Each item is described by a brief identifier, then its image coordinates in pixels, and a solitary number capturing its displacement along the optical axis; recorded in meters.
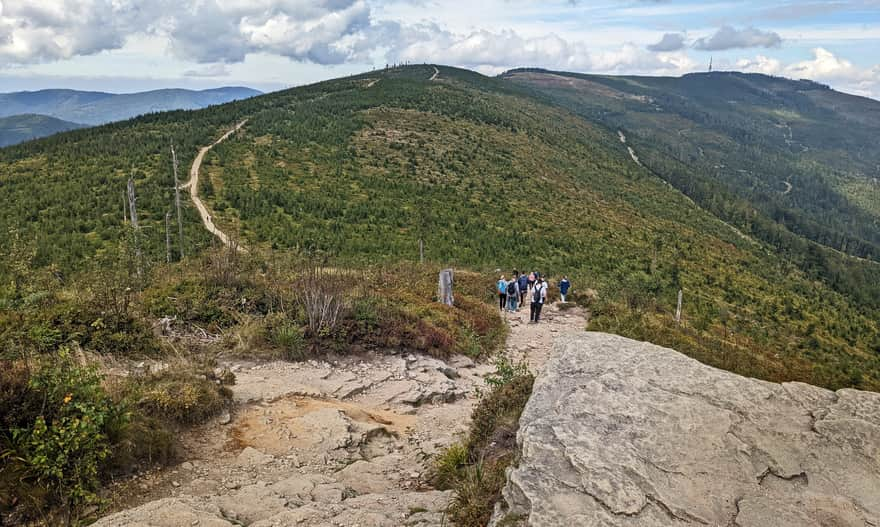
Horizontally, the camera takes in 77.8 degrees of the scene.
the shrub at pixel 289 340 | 9.19
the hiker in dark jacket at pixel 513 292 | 16.77
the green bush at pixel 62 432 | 4.55
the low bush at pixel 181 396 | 6.22
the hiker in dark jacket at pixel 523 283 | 17.67
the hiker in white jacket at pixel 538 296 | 15.53
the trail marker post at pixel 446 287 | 14.41
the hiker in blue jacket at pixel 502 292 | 16.88
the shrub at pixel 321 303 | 9.73
